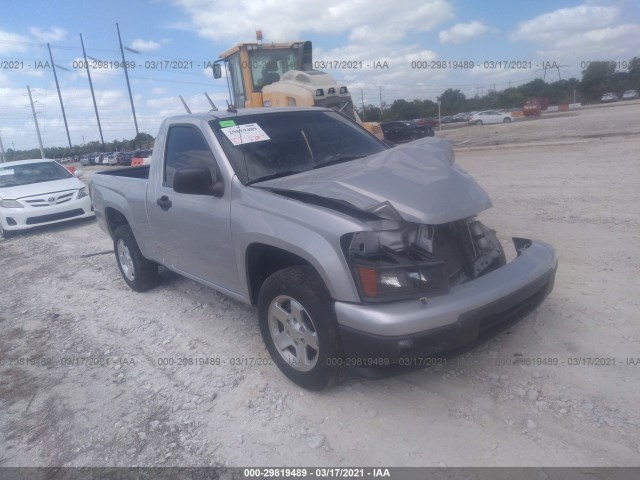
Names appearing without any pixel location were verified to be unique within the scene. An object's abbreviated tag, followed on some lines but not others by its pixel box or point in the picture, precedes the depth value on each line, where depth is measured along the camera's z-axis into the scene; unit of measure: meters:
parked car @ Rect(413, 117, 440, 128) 40.26
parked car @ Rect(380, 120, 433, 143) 19.55
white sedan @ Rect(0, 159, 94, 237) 9.52
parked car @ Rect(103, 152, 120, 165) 41.93
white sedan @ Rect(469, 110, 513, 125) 38.77
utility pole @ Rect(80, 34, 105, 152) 45.31
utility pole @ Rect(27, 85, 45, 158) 44.62
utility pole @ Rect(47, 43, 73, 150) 46.99
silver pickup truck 2.71
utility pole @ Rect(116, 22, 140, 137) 41.58
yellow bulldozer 10.05
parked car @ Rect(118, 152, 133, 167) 34.69
